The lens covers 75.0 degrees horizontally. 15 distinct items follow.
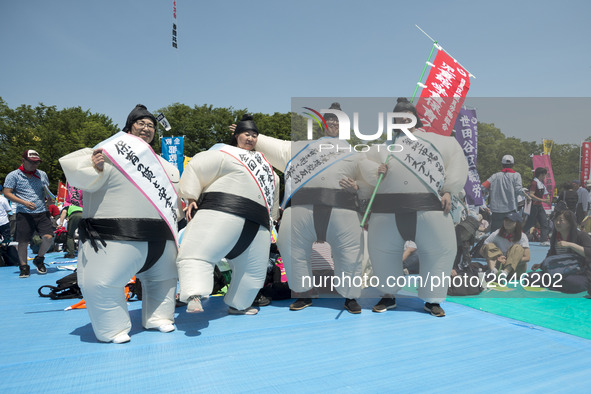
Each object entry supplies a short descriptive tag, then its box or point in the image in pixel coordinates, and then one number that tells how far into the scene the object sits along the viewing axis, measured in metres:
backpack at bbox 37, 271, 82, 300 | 4.07
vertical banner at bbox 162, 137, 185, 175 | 8.26
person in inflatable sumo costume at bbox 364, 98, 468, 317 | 3.17
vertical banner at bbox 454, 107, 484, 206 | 4.90
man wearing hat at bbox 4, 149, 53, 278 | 5.40
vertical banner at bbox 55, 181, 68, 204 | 14.08
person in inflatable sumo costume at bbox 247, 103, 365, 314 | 3.32
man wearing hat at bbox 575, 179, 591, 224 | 5.92
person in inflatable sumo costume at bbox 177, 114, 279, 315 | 2.90
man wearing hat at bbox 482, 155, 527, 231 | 5.05
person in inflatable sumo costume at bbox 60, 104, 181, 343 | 2.51
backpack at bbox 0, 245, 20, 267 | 6.59
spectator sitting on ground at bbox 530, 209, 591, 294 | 3.92
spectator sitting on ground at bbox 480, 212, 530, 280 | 4.54
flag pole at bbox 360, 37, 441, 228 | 3.26
